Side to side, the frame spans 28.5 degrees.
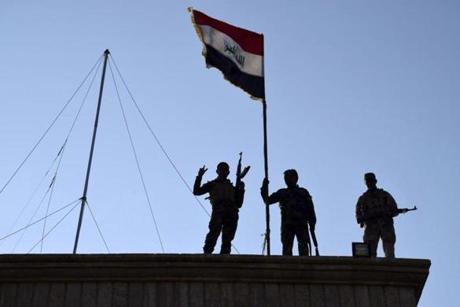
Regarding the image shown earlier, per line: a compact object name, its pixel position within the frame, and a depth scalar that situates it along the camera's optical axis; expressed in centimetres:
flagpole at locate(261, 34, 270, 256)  1520
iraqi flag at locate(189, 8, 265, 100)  1795
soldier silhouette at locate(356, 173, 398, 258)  1520
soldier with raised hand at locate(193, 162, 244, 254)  1511
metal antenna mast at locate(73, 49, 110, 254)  1548
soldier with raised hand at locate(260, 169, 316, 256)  1513
